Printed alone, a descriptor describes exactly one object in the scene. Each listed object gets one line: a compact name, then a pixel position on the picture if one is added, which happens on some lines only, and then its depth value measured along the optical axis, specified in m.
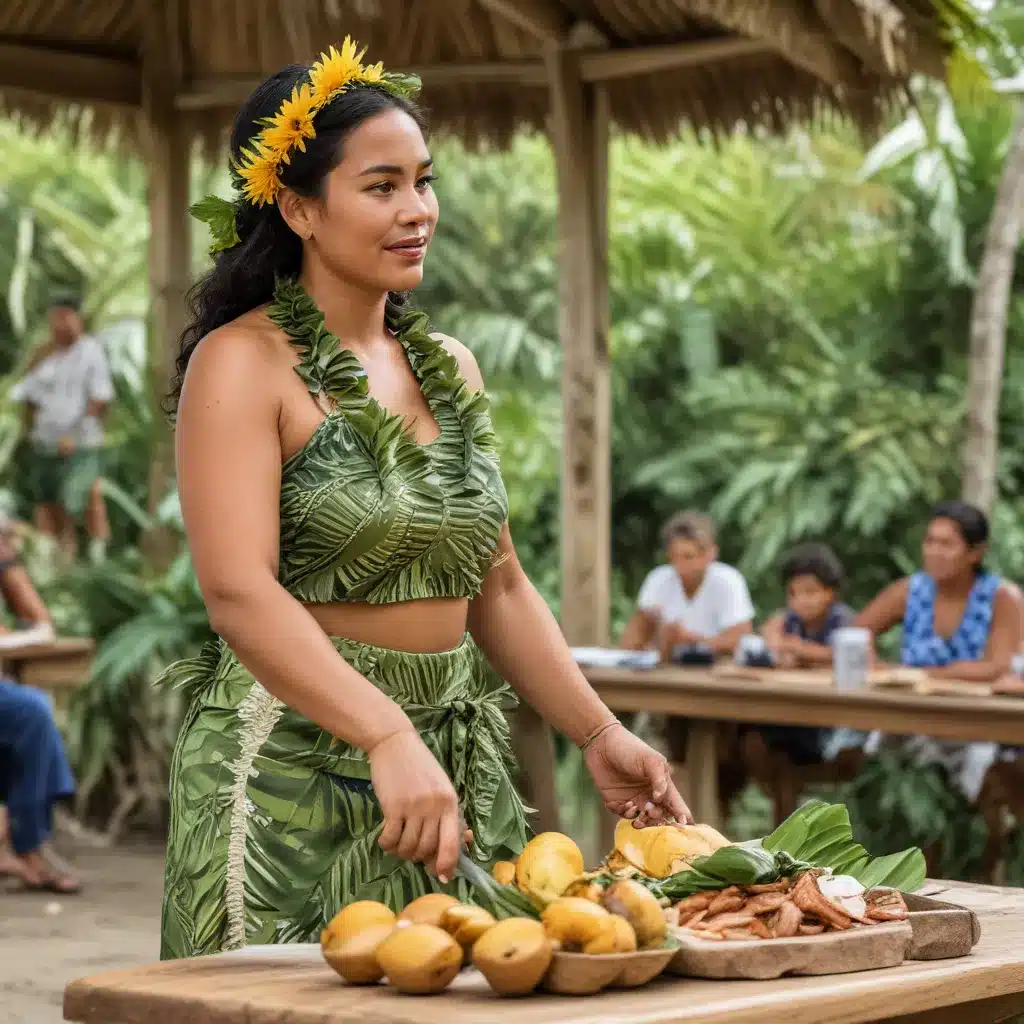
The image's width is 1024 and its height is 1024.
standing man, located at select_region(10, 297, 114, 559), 16.54
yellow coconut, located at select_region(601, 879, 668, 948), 3.26
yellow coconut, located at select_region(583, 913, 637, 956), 3.16
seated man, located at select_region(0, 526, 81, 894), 10.99
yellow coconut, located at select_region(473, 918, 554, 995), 3.08
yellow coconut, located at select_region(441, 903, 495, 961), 3.19
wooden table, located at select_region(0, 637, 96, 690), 11.86
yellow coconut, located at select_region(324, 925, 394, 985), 3.16
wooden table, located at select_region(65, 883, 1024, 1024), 3.01
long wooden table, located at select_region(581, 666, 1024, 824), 9.33
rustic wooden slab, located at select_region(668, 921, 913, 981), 3.33
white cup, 9.94
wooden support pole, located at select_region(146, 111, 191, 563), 13.85
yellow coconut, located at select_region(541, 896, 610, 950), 3.17
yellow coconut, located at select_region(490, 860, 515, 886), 3.59
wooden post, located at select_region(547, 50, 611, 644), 12.43
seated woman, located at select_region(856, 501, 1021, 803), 10.52
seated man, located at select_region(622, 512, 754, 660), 12.06
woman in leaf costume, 3.53
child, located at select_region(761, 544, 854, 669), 11.53
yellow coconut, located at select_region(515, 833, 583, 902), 3.45
